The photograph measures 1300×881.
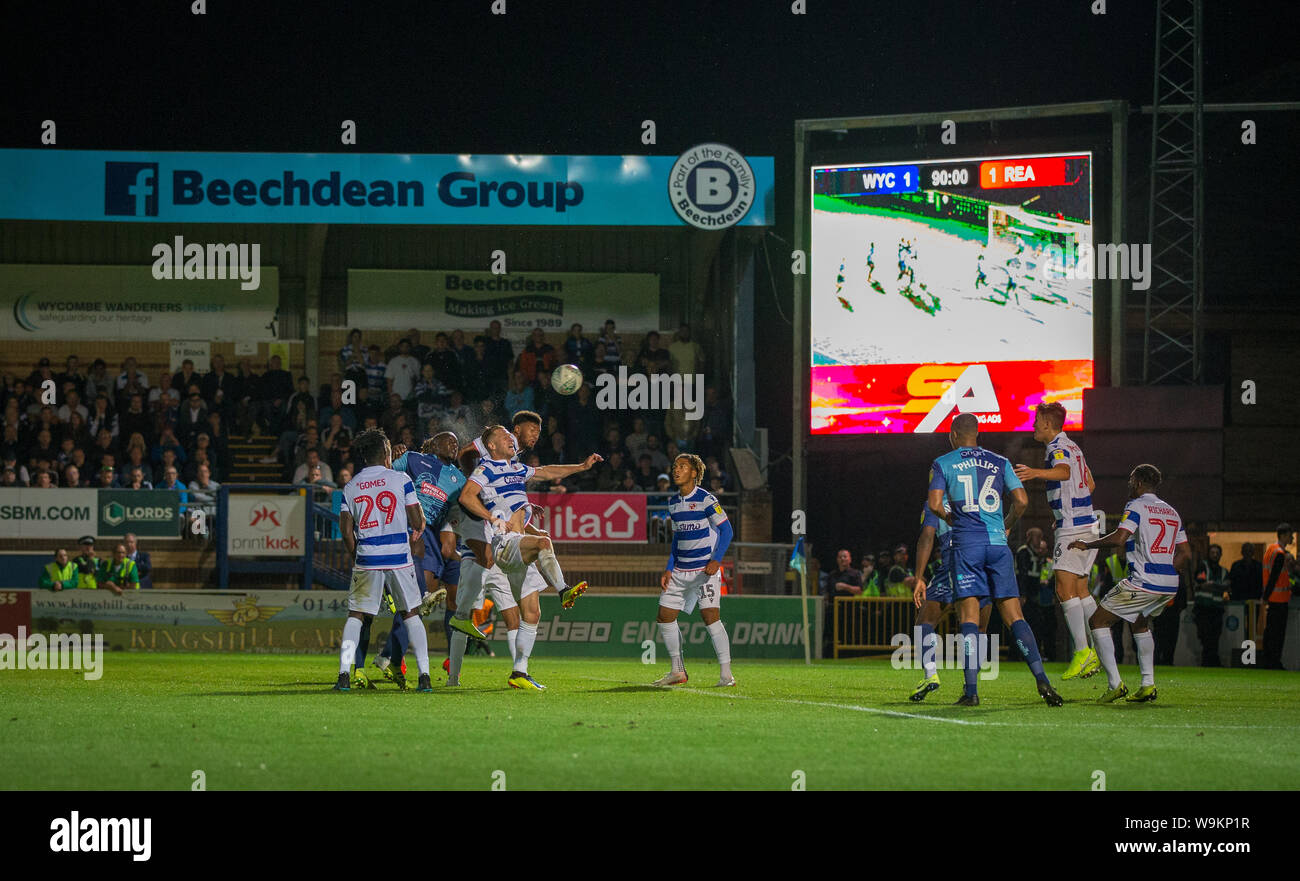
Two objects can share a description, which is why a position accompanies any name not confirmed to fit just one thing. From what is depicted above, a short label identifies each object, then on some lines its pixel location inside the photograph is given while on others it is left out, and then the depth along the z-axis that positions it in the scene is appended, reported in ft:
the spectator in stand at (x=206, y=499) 80.07
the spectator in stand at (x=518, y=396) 89.61
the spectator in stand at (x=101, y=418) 89.45
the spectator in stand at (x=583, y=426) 89.10
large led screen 87.71
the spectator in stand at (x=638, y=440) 91.41
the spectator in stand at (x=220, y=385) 91.66
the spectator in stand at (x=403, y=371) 93.86
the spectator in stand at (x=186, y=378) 92.26
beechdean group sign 92.73
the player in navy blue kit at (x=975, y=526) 37.81
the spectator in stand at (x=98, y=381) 93.40
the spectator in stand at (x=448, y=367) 91.76
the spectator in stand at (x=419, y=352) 93.35
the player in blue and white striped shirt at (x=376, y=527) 39.75
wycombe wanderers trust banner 106.32
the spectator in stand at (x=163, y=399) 91.71
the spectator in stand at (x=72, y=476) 82.12
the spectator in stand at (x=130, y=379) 92.27
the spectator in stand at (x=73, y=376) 93.09
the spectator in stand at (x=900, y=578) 79.71
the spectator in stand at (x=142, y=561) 74.95
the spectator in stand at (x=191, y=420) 87.56
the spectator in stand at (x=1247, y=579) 75.31
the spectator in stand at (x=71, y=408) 90.43
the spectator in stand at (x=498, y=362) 92.68
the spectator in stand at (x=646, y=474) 87.71
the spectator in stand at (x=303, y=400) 91.09
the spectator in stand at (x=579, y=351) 92.89
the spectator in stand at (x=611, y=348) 92.94
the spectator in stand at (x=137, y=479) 81.25
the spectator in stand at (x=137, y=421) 87.92
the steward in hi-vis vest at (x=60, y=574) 73.05
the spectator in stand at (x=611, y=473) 86.69
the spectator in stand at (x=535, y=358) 92.73
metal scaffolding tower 82.38
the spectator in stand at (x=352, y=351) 94.86
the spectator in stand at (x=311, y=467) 82.33
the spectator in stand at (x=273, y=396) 93.35
